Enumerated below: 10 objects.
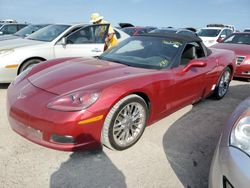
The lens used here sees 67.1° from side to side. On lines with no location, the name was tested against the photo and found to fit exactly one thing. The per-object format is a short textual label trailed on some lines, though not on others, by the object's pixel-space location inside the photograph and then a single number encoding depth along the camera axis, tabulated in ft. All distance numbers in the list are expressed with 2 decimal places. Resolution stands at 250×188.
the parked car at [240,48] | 16.48
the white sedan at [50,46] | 11.96
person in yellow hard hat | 14.27
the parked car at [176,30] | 31.60
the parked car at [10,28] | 27.89
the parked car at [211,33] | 29.14
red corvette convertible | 6.16
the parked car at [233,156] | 4.14
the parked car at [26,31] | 18.17
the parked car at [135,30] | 35.56
